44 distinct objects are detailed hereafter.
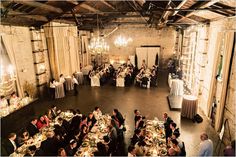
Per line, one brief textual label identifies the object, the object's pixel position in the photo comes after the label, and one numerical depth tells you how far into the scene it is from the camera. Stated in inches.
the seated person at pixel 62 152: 174.2
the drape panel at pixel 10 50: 319.7
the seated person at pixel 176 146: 181.8
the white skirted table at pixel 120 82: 519.2
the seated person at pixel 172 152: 178.9
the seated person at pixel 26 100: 311.0
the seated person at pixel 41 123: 243.9
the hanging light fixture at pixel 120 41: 393.9
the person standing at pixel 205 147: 185.8
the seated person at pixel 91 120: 245.7
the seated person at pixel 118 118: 250.7
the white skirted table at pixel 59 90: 421.7
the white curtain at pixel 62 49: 446.3
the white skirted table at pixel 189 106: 311.6
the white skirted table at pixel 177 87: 426.2
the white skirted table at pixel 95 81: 522.2
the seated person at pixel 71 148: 185.0
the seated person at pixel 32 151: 187.3
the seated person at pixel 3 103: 289.2
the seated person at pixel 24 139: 210.5
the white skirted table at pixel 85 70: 639.8
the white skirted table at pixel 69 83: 482.0
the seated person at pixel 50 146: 190.2
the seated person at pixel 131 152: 175.0
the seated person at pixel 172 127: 223.6
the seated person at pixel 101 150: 182.7
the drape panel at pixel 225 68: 239.6
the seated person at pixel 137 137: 202.2
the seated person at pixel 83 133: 218.1
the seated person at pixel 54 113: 277.0
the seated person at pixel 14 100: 302.7
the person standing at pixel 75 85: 450.0
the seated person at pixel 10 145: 200.4
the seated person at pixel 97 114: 269.8
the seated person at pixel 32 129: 232.1
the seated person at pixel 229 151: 171.8
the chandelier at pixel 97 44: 310.1
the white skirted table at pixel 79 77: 548.1
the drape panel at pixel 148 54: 737.0
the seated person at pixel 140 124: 236.2
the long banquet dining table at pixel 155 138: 190.4
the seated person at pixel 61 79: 448.4
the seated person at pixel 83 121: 235.9
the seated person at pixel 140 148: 183.2
